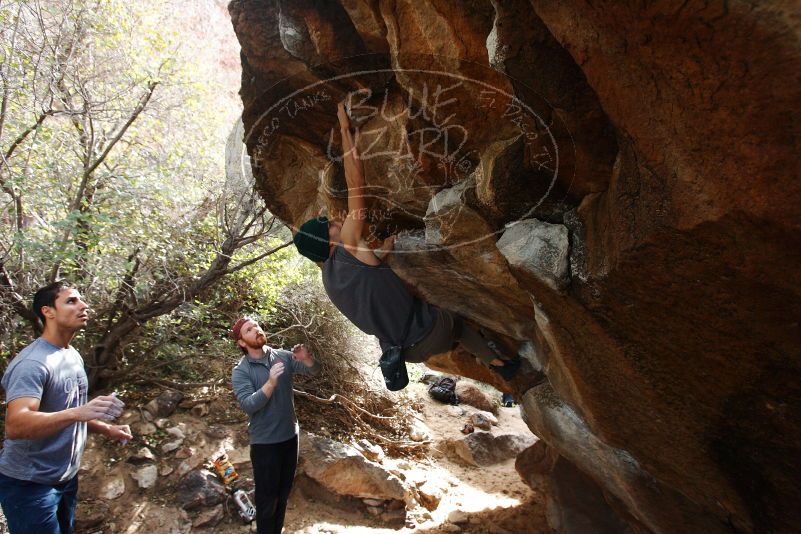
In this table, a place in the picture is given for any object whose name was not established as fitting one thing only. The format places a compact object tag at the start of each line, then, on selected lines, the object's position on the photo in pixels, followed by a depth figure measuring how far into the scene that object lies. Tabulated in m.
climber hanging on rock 2.91
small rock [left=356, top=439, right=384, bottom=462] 5.87
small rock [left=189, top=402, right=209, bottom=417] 5.52
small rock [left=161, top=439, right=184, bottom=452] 4.96
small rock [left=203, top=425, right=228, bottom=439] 5.27
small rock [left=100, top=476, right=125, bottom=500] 4.43
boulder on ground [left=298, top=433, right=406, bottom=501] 5.16
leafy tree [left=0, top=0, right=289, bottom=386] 4.71
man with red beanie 3.38
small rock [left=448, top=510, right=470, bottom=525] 5.05
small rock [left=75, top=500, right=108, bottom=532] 4.11
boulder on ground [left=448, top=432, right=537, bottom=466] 6.84
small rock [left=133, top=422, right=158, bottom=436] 5.07
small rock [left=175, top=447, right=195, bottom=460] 4.93
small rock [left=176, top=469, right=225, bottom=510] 4.54
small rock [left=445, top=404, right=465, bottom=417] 8.35
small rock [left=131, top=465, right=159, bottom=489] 4.60
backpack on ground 8.70
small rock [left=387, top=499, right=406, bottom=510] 5.17
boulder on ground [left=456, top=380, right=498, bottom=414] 8.91
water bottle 4.47
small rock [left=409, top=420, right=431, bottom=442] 6.80
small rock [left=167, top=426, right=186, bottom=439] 5.12
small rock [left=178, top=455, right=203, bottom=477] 4.79
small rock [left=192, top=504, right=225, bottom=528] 4.39
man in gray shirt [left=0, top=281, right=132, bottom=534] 2.35
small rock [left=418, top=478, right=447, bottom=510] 5.43
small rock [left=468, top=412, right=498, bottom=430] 7.76
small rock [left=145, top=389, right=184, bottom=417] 5.35
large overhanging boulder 1.44
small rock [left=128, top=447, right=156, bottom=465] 4.77
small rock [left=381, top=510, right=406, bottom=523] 5.03
